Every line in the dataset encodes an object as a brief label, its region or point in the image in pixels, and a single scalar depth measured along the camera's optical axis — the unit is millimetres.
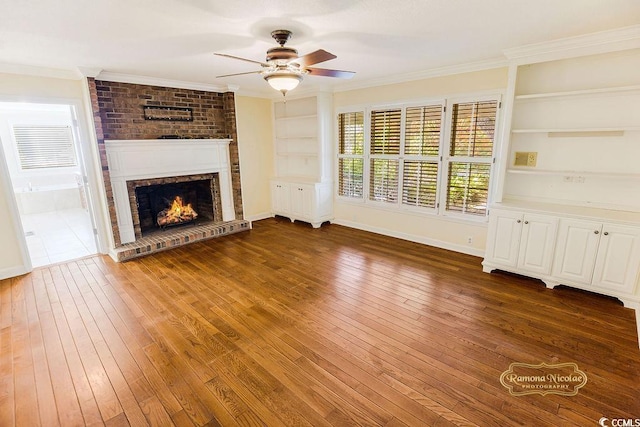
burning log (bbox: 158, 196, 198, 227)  5305
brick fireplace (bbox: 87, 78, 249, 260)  4371
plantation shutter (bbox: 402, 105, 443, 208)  4492
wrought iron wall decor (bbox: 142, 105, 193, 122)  4727
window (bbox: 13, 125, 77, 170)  6922
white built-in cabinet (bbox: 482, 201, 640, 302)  2977
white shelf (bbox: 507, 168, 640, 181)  3066
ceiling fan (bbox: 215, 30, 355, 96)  2564
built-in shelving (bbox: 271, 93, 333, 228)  5684
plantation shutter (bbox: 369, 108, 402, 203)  4922
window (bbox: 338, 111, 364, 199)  5422
